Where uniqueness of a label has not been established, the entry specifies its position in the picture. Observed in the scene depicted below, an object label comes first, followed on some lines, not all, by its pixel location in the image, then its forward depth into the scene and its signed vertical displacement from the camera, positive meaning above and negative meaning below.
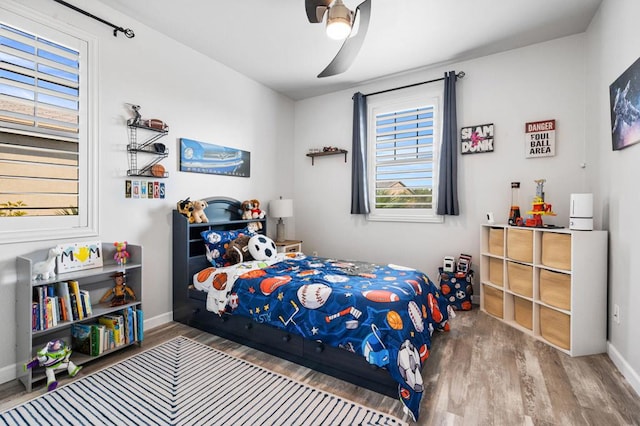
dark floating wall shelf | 4.54 +0.89
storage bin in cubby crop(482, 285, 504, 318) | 3.20 -0.98
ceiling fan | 1.95 +1.27
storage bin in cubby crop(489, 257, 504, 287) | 3.21 -0.66
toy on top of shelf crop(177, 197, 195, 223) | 3.12 +0.02
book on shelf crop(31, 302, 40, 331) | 2.01 -0.71
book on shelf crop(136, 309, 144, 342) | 2.56 -0.97
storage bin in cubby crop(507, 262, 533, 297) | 2.87 -0.66
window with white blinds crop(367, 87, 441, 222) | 3.96 +0.78
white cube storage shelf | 2.45 -0.66
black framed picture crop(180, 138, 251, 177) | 3.33 +0.63
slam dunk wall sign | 3.58 +0.87
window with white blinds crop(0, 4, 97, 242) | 2.12 +0.61
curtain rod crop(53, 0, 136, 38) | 2.39 +1.62
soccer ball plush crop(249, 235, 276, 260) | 3.24 -0.41
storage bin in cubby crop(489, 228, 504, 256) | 3.21 -0.33
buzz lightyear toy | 1.99 -1.01
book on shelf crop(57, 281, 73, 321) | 2.16 -0.65
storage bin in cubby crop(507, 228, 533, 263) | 2.86 -0.33
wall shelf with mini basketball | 2.84 +0.61
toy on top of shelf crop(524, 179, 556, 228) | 2.90 +0.02
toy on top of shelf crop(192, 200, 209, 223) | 3.16 -0.01
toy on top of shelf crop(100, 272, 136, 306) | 2.56 -0.71
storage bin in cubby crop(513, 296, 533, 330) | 2.90 -1.00
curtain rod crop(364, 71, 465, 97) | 3.69 +1.67
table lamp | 4.33 +0.04
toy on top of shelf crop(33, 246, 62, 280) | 2.09 -0.39
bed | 1.92 -0.76
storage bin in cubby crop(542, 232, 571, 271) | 2.53 -0.34
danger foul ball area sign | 3.26 +0.79
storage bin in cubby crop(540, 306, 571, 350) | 2.50 -1.00
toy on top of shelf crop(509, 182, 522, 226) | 3.14 +0.02
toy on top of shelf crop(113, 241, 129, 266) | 2.58 -0.37
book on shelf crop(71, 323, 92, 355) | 2.34 -1.00
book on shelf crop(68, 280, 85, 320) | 2.21 -0.64
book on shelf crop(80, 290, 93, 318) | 2.25 -0.69
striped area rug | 1.72 -1.18
